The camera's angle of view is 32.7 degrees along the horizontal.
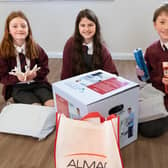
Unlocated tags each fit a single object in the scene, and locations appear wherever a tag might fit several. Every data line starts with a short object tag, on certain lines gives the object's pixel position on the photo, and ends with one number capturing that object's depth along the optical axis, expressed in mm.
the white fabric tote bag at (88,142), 1062
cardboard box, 1221
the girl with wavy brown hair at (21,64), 1751
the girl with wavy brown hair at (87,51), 1762
